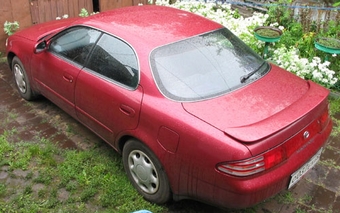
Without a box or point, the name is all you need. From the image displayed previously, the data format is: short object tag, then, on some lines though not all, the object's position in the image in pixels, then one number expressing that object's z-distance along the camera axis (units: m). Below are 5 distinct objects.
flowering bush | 5.14
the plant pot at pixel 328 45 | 5.10
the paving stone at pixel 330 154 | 3.97
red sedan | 2.57
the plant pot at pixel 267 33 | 5.42
